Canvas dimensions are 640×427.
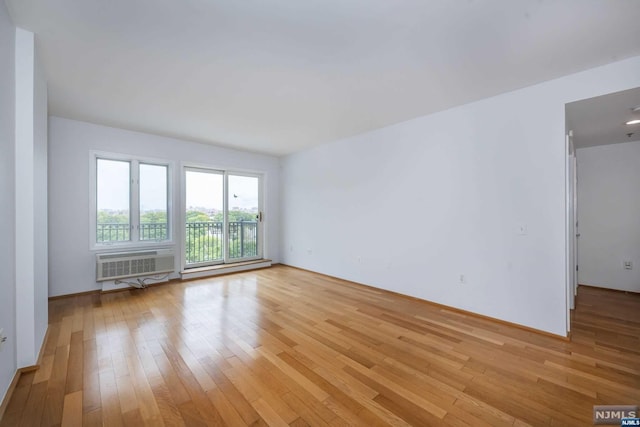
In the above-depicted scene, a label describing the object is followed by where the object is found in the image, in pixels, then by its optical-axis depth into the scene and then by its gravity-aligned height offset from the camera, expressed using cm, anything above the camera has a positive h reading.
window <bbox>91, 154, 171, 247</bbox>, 412 +24
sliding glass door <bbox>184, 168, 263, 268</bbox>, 508 -6
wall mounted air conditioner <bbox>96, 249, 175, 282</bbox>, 392 -79
